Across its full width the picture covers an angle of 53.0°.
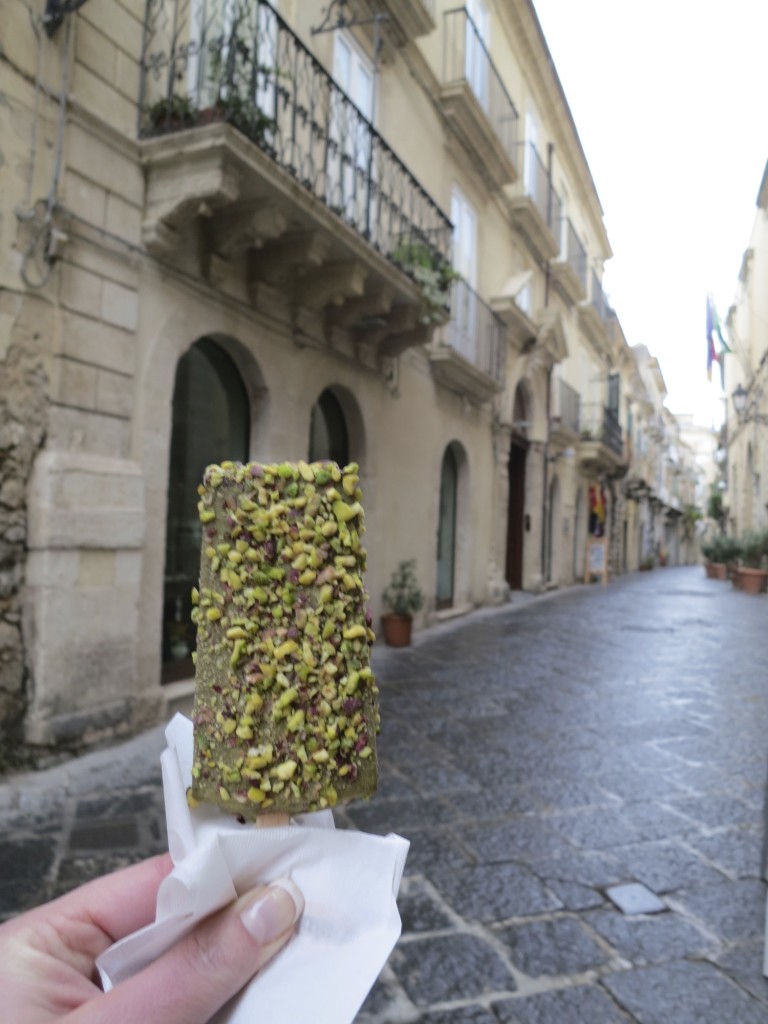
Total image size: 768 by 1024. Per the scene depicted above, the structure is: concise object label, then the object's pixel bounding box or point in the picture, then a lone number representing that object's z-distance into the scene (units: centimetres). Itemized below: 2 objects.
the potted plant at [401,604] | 884
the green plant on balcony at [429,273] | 816
